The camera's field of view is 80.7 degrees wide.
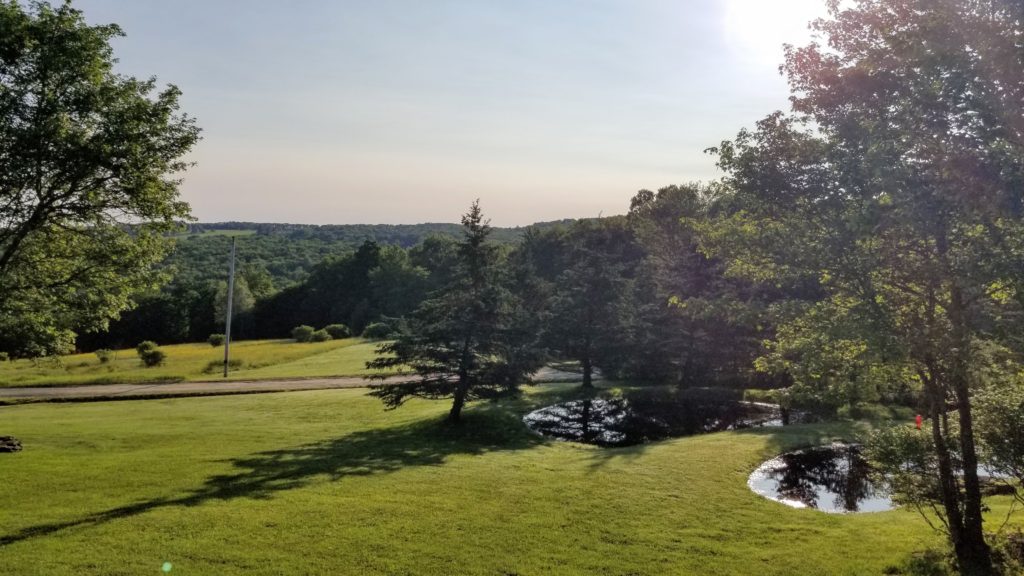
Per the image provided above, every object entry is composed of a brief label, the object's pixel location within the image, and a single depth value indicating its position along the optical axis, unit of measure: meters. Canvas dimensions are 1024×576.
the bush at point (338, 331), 68.00
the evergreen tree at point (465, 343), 23.91
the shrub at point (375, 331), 62.07
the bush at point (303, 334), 63.09
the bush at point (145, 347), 41.91
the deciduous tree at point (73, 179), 13.45
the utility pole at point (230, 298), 38.75
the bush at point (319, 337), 62.44
